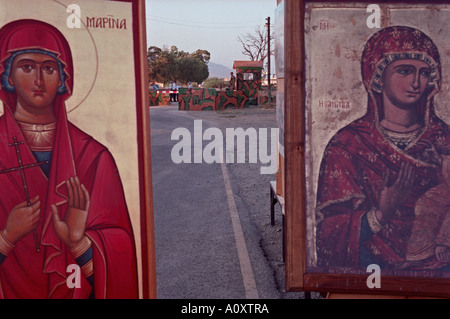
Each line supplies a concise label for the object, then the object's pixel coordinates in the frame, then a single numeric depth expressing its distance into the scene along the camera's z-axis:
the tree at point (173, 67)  91.06
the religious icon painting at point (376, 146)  3.40
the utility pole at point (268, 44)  46.59
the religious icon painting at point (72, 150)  3.09
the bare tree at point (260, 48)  76.44
